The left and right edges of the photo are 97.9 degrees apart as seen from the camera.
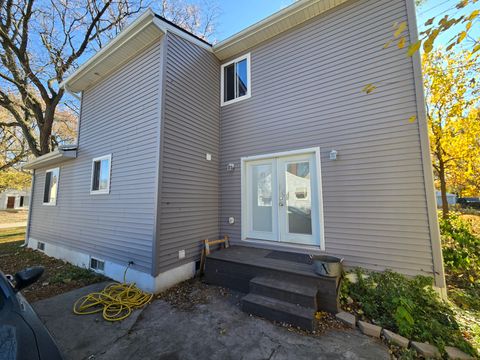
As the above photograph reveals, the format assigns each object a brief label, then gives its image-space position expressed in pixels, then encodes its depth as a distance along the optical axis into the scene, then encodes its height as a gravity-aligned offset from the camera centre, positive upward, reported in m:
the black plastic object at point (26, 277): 2.02 -0.76
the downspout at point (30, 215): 8.50 -0.57
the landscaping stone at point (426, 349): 2.37 -1.71
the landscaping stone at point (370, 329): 2.76 -1.70
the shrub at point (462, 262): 3.39 -1.17
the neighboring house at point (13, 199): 28.97 +0.28
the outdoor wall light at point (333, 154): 4.20 +0.95
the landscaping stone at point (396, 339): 2.55 -1.71
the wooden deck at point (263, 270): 3.26 -1.24
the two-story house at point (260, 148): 3.76 +1.19
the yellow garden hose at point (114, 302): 3.33 -1.73
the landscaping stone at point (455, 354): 2.32 -1.71
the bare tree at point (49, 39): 8.78 +7.44
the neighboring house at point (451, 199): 23.92 +0.29
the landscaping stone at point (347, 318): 2.96 -1.69
